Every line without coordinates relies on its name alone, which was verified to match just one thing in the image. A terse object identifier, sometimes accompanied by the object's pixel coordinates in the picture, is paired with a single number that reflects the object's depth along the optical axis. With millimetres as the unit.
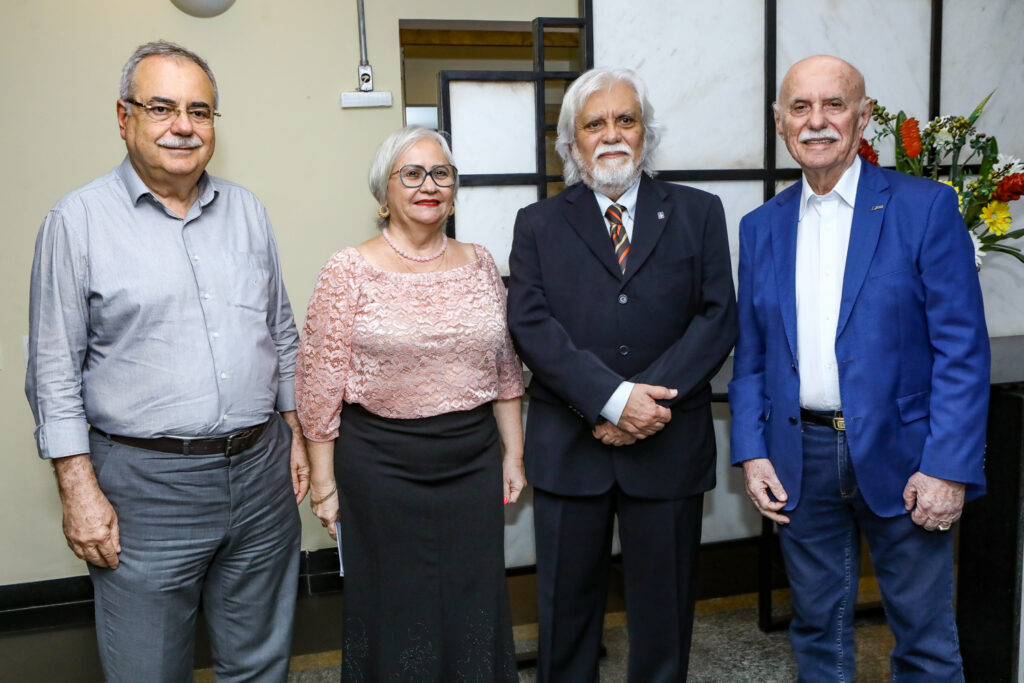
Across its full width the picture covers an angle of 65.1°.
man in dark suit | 1965
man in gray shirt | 1604
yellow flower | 2379
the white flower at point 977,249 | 2395
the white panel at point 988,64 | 2744
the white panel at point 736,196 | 2684
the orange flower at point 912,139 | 2436
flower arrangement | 2375
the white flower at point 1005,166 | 2383
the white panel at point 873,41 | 2662
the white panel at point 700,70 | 2566
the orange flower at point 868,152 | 2391
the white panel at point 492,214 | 2533
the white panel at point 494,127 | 2477
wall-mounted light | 3033
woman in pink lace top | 1918
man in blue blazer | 1757
